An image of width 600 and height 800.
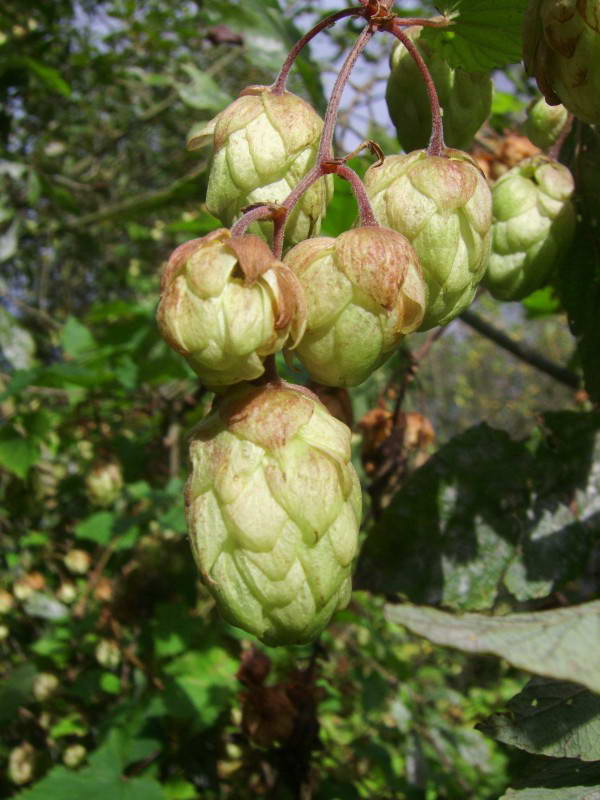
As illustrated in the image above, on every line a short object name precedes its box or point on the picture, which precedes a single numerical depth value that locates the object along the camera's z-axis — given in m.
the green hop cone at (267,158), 0.15
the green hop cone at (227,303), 0.12
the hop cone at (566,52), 0.13
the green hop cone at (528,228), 0.18
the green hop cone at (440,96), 0.18
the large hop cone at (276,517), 0.13
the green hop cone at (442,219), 0.14
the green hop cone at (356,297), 0.13
